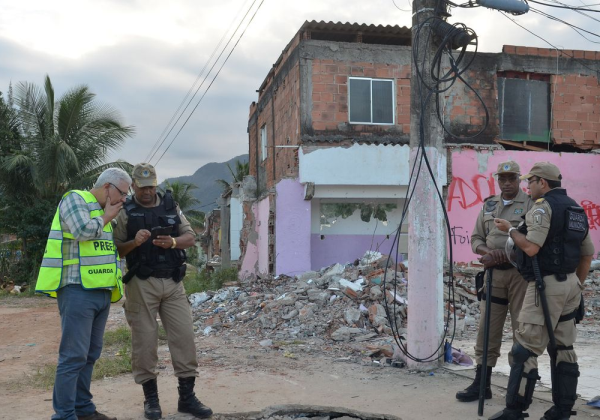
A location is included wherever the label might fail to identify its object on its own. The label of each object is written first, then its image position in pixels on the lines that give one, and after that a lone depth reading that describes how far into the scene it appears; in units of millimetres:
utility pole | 5766
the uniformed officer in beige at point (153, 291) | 4371
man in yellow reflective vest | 3904
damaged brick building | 14352
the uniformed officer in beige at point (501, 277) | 4676
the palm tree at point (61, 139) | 19219
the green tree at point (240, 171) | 35594
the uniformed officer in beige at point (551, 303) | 4043
